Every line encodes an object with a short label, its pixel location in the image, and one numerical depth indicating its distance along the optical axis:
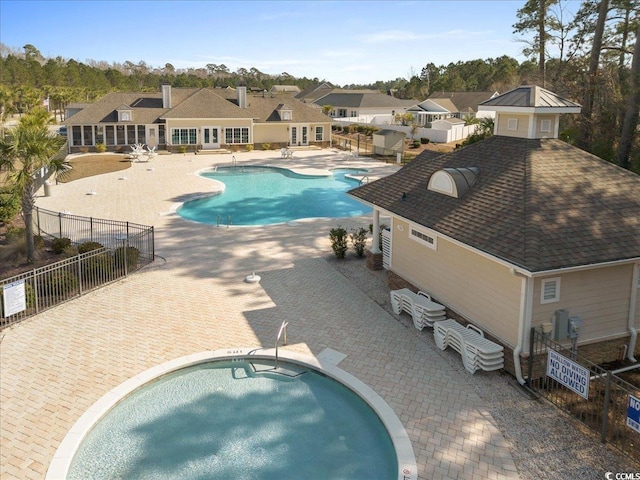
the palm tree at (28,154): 17.28
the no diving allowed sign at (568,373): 9.95
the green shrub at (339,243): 19.98
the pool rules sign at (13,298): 13.88
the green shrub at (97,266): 17.00
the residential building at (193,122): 49.88
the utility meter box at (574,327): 11.70
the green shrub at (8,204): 23.27
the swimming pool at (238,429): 9.09
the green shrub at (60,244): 19.75
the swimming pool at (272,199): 29.17
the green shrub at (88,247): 18.91
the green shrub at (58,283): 15.52
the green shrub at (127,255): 18.06
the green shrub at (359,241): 20.58
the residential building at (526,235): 11.55
